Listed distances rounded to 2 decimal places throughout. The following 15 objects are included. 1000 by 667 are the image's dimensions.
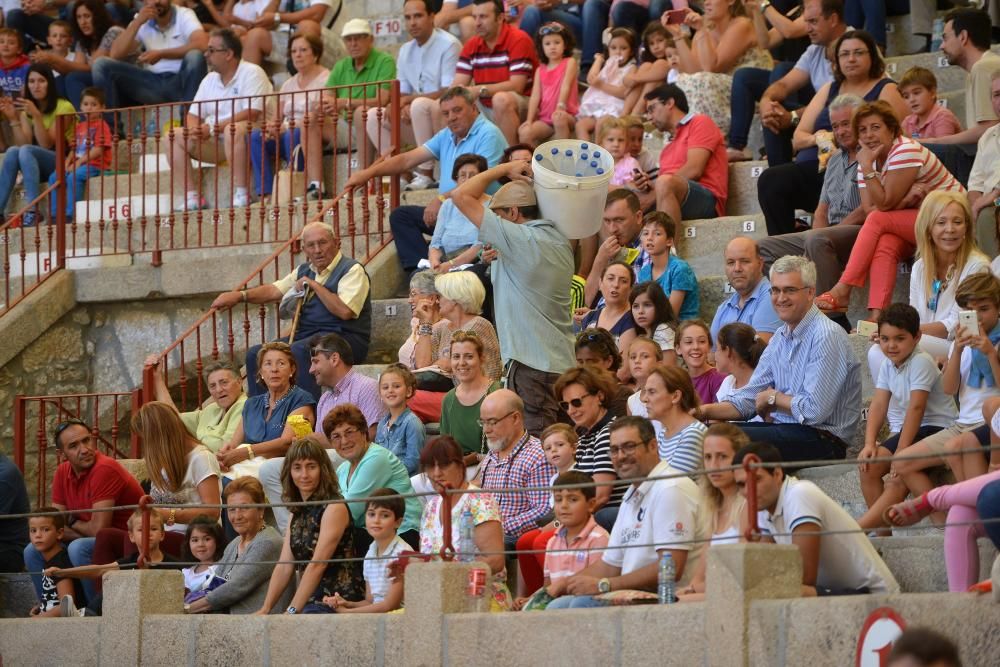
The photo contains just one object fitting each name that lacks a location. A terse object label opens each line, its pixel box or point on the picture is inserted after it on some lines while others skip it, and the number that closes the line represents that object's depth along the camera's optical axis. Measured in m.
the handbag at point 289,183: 25.69
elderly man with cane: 21.69
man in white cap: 26.47
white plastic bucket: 17.09
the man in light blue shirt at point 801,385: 15.82
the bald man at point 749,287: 18.39
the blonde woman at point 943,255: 17.19
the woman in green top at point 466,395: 17.92
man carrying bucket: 17.08
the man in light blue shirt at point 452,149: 23.72
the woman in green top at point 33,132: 28.37
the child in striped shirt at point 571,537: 14.35
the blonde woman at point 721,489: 13.21
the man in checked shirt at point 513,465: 16.25
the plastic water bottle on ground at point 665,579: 13.20
